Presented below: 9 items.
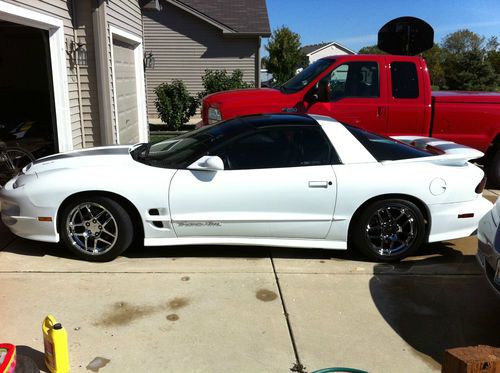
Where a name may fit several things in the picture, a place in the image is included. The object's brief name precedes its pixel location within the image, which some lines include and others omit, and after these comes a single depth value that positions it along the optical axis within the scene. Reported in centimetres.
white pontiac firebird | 451
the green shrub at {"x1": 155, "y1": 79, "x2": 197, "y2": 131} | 1597
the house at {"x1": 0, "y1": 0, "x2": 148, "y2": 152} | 729
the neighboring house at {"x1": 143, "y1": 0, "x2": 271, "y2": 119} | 1927
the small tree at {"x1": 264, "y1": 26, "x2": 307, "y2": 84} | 3772
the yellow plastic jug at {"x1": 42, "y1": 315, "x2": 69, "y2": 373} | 283
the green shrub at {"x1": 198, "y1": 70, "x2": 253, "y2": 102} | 1705
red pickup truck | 731
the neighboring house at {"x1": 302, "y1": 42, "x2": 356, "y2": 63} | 6250
